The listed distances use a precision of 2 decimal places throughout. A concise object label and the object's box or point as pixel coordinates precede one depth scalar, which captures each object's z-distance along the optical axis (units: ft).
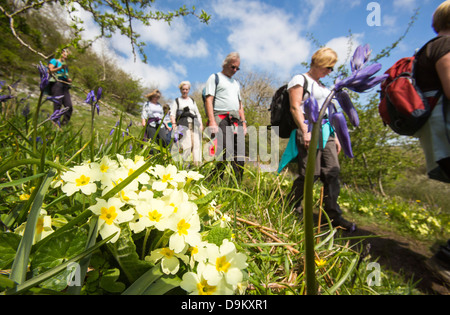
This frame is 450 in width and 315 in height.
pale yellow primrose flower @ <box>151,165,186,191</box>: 0.58
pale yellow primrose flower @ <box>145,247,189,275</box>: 0.40
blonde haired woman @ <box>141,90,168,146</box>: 13.14
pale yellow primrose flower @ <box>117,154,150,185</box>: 0.55
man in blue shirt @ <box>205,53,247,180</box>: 8.87
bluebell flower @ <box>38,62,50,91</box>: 0.78
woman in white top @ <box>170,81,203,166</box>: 12.03
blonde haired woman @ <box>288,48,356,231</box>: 6.20
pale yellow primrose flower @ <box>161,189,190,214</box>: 0.47
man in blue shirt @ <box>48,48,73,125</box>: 11.46
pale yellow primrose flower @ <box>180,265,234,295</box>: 0.39
